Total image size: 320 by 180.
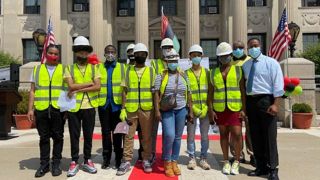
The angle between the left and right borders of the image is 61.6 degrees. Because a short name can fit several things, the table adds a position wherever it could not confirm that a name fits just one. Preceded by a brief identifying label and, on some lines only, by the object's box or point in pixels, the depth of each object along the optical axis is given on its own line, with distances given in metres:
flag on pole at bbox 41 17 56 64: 11.52
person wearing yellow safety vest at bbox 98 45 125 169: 5.05
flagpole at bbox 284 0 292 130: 10.67
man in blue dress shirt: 4.60
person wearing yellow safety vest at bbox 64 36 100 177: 4.85
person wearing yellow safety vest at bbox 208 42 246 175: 4.83
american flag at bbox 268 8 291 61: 10.42
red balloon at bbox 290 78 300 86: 7.19
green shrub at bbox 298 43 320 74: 19.28
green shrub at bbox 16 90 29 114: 11.43
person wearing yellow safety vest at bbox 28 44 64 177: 4.93
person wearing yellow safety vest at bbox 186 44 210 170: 5.08
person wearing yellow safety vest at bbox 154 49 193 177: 4.70
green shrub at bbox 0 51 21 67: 21.61
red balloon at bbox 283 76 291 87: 7.07
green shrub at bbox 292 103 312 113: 11.14
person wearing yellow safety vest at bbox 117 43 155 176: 4.85
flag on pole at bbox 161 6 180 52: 8.30
